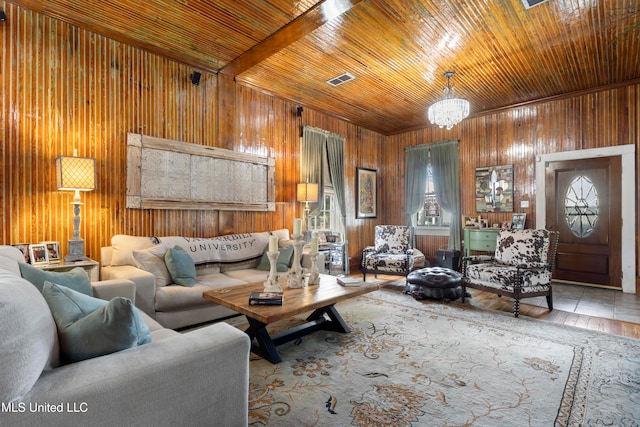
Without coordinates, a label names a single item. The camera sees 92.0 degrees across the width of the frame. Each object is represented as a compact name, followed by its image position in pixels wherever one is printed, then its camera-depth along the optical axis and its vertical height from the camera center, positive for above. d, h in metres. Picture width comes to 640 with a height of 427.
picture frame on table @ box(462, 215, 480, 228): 5.90 -0.12
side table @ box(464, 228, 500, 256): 5.45 -0.45
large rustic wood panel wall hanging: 3.67 +0.54
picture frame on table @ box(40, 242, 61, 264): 2.95 -0.33
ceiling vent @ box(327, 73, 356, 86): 4.48 +2.04
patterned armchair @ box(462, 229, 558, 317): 3.49 -0.64
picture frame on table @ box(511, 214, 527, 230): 5.39 -0.11
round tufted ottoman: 3.90 -0.88
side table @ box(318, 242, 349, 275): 5.23 -0.75
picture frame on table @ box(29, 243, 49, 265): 2.82 -0.34
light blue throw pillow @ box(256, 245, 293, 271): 3.91 -0.57
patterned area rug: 1.75 -1.13
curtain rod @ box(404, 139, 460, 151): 6.34 +1.51
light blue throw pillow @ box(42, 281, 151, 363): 1.13 -0.42
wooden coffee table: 2.18 -0.67
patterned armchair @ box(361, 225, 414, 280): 4.84 -0.65
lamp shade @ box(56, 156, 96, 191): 2.86 +0.42
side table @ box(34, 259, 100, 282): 2.76 -0.45
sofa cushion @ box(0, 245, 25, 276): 1.59 -0.24
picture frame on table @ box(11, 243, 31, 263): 2.80 -0.28
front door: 4.73 -0.05
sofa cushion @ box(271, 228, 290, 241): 4.63 -0.27
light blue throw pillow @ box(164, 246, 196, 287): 3.12 -0.52
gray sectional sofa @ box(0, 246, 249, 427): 0.88 -0.54
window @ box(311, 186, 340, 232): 5.93 +0.01
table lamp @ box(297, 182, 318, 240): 5.11 +0.39
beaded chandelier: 4.21 +1.44
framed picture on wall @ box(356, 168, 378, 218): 6.66 +0.50
